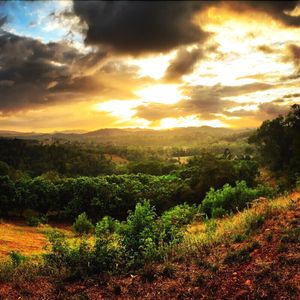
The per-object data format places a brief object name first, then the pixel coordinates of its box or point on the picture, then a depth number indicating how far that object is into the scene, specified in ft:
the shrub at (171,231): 24.15
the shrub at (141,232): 22.38
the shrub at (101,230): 23.05
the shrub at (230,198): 65.48
